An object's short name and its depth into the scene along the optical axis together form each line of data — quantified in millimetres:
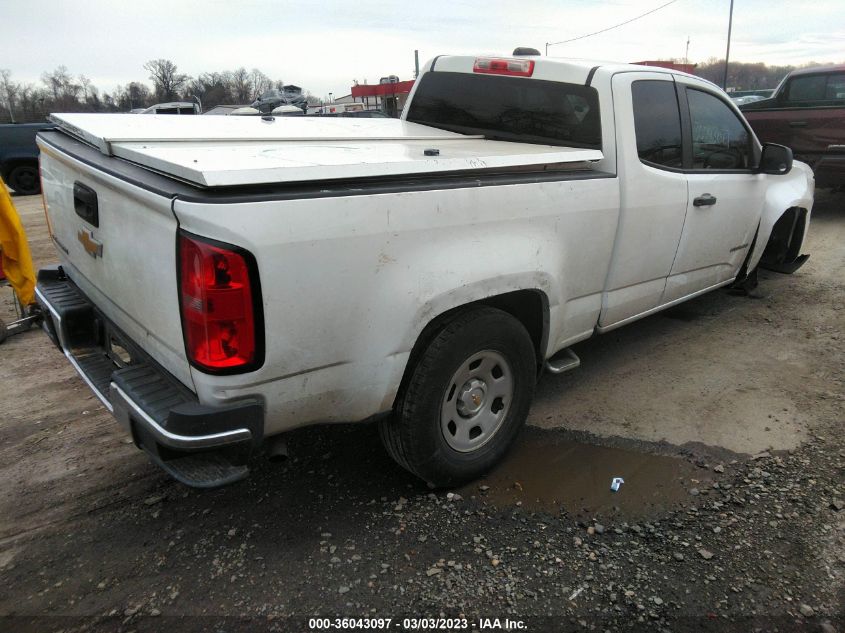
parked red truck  7777
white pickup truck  2033
